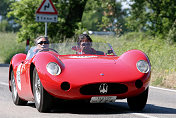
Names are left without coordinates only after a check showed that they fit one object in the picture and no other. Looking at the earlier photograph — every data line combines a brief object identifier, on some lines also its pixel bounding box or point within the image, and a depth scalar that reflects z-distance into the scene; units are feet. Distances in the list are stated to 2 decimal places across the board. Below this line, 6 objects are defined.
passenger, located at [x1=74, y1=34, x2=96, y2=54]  54.85
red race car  45.52
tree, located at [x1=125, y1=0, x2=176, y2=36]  190.90
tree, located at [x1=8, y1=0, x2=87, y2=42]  161.79
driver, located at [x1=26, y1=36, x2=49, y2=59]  55.83
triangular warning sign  110.42
